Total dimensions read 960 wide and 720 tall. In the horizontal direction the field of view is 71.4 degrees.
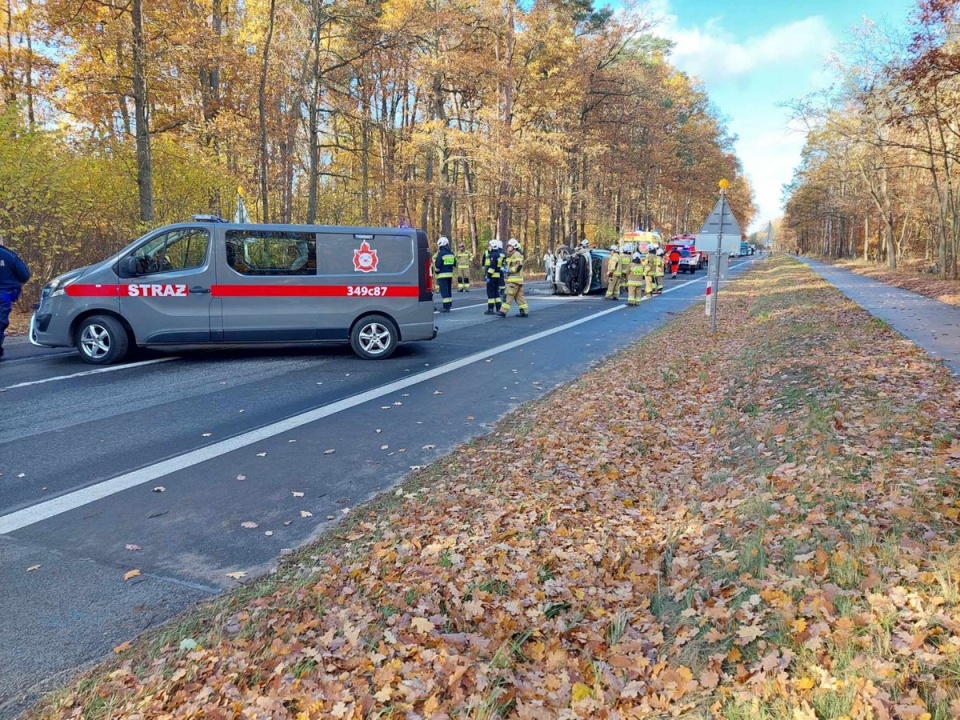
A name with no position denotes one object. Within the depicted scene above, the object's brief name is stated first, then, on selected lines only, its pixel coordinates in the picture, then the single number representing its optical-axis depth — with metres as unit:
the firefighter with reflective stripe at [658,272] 25.25
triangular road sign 12.10
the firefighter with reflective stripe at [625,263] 22.28
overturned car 23.78
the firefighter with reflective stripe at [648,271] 22.17
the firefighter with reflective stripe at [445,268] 17.67
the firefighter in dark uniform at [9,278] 10.11
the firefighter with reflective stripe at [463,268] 23.80
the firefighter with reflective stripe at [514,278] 16.25
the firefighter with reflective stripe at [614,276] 22.11
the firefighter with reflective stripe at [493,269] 16.64
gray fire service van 9.70
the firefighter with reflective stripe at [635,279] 20.06
